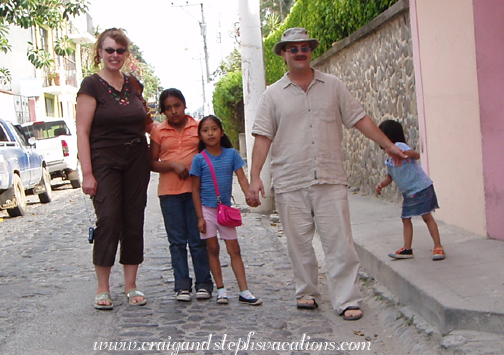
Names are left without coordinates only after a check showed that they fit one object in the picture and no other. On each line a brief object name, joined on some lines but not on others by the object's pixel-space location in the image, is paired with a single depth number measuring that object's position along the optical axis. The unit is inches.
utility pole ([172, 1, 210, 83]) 1840.6
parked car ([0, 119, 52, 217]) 490.0
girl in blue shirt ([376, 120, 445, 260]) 212.1
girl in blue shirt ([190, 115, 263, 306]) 203.2
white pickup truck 729.6
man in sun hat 189.9
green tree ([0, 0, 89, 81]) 548.1
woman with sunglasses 198.4
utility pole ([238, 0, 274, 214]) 412.5
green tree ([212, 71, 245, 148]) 995.3
